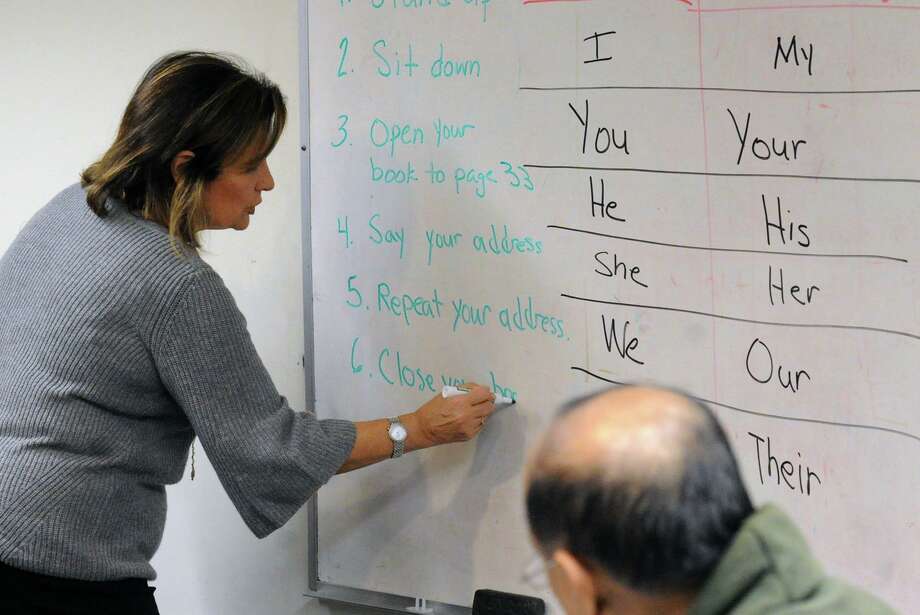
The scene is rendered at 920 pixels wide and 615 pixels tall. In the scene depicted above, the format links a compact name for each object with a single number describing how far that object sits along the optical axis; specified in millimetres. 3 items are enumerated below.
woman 3160
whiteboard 3233
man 2450
